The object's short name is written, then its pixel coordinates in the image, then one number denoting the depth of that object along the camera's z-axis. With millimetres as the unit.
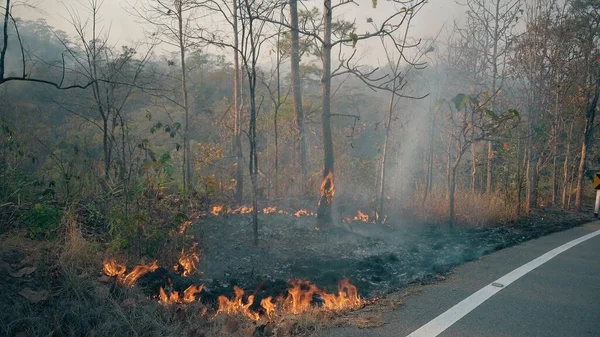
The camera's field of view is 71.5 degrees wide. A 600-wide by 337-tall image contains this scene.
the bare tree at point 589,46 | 12539
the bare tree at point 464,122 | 8484
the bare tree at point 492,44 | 13678
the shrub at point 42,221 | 5559
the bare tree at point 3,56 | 4023
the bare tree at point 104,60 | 7806
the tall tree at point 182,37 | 9438
